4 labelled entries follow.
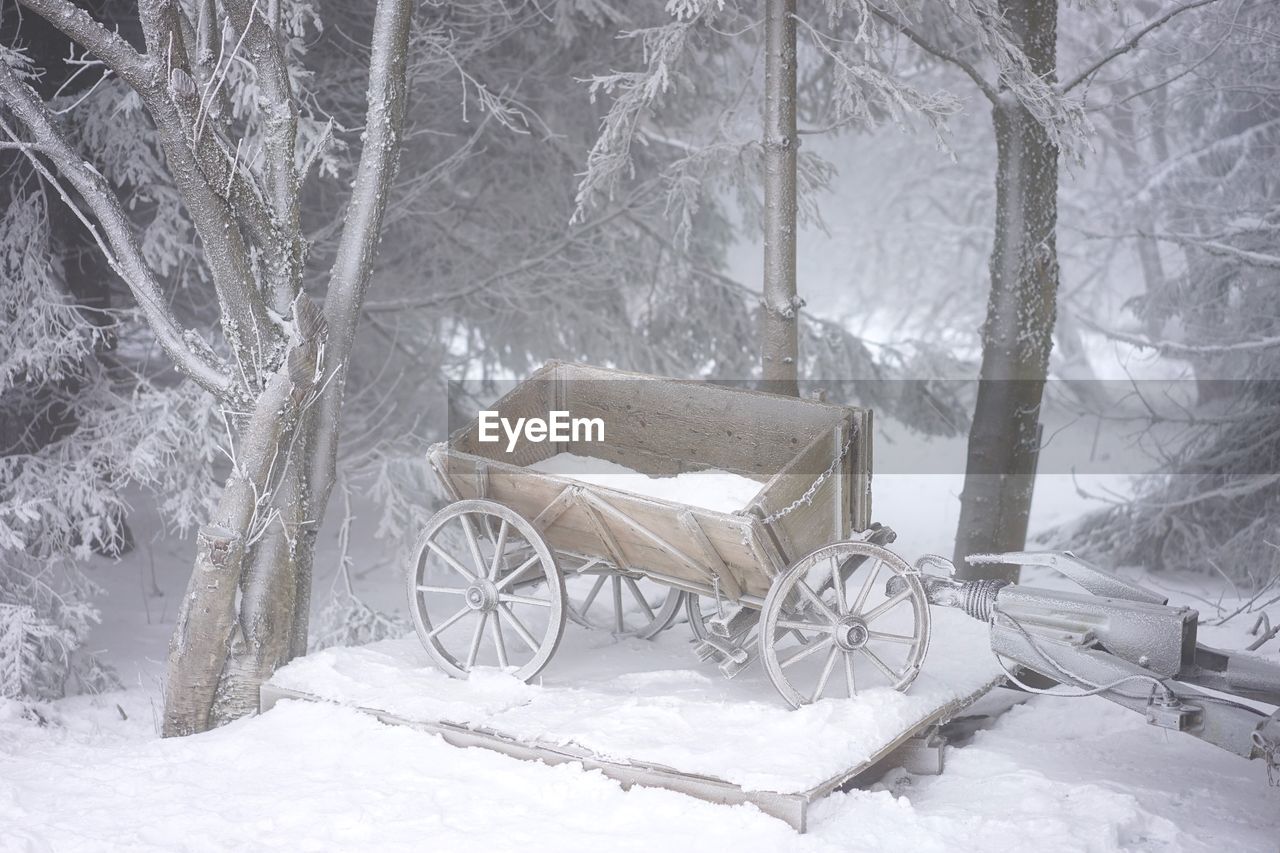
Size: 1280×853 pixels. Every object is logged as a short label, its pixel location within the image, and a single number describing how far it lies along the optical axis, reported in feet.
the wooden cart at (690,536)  15.98
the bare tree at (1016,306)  23.18
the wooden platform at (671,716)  14.51
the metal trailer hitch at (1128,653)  13.65
